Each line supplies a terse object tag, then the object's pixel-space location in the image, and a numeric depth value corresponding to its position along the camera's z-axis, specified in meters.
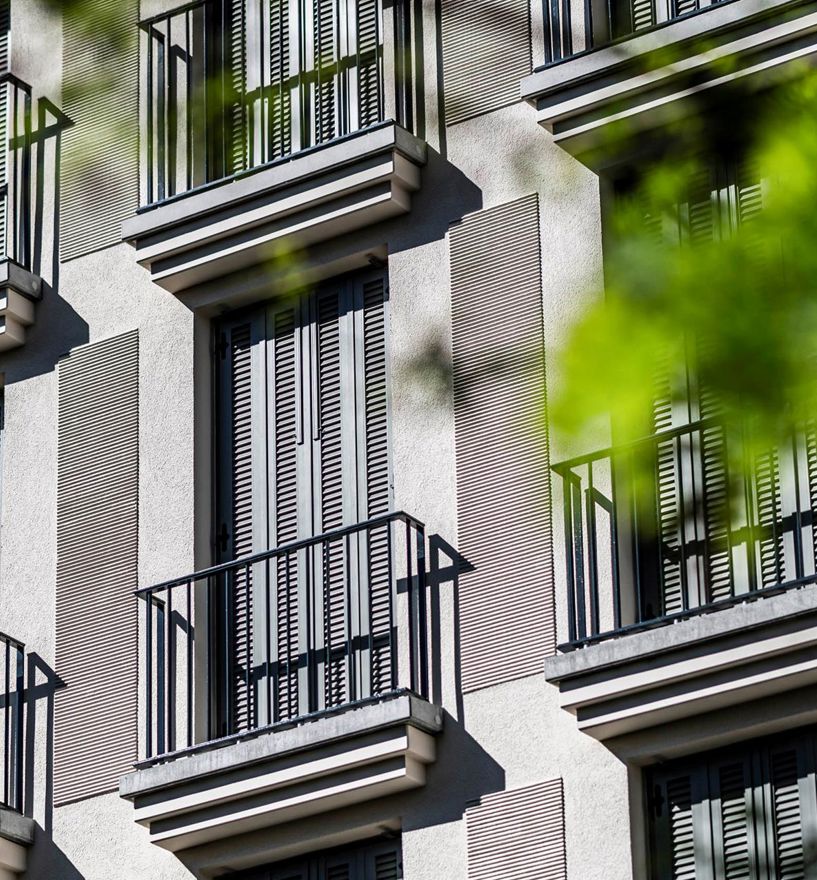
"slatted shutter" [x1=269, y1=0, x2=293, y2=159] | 17.62
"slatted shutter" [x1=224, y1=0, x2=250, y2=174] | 17.75
